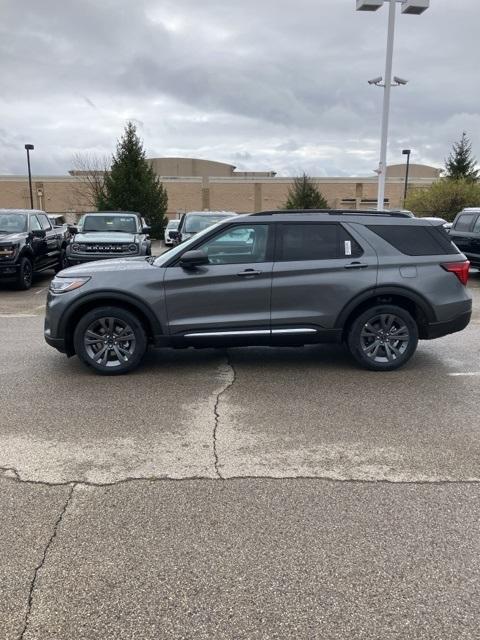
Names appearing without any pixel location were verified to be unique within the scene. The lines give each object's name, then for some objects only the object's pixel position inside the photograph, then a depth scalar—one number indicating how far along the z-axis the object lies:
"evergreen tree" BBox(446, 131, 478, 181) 38.62
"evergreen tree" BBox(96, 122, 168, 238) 28.47
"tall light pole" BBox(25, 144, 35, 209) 32.16
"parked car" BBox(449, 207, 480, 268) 13.95
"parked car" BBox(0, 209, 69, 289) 11.73
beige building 49.78
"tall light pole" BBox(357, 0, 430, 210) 16.00
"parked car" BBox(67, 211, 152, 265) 12.68
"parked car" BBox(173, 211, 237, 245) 13.77
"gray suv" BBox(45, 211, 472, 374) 5.75
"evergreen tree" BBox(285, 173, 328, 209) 34.78
